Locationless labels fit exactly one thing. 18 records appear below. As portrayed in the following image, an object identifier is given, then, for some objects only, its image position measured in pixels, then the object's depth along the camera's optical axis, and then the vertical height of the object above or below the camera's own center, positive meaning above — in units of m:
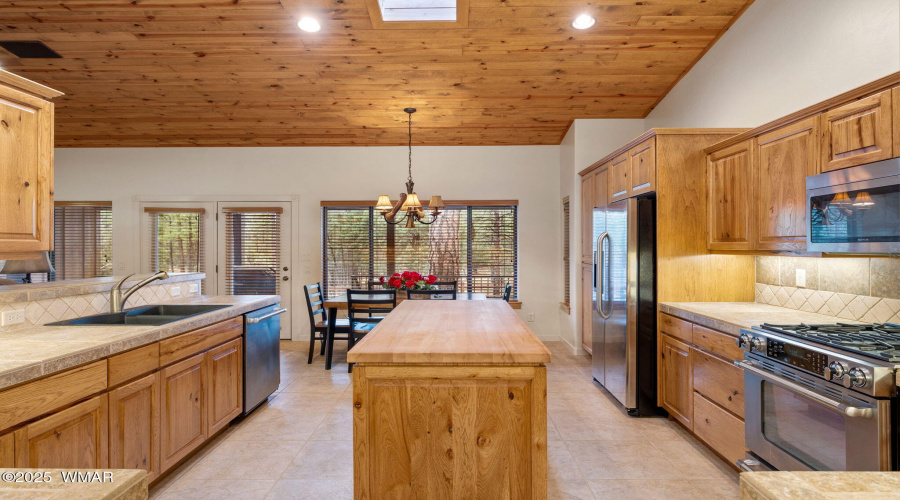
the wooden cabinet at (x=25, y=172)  1.79 +0.37
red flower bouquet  4.41 -0.26
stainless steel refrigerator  3.13 -0.35
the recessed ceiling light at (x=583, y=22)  3.29 +1.77
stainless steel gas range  1.52 -0.56
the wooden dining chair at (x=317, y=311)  4.43 -0.57
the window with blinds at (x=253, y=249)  5.80 +0.10
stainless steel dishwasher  3.11 -0.74
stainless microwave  1.78 +0.19
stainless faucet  2.56 -0.23
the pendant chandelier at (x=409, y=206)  4.31 +0.50
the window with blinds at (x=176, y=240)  5.82 +0.22
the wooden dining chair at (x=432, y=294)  4.19 -0.37
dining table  4.36 -0.60
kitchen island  1.69 -0.65
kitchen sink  2.48 -0.36
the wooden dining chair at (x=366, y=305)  4.14 -0.47
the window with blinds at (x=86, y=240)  5.79 +0.23
